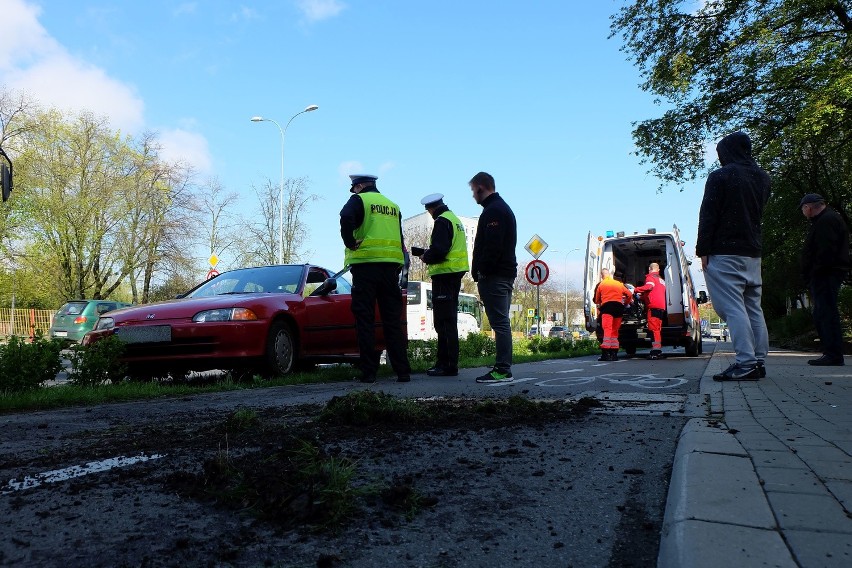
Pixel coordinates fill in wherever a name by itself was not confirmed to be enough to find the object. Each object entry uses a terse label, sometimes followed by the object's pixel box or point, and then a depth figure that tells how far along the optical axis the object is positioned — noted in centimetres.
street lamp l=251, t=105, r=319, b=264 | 3250
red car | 739
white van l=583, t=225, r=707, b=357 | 1421
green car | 2344
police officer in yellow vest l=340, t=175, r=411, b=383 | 736
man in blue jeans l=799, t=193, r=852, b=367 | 841
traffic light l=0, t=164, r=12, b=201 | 1134
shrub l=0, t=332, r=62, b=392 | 625
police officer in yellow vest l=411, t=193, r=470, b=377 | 838
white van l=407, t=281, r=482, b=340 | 2977
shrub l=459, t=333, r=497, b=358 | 1385
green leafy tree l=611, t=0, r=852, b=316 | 1695
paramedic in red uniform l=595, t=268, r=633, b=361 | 1270
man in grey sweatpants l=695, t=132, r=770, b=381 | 625
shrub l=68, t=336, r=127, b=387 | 686
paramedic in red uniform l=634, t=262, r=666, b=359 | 1355
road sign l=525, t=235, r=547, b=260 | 1772
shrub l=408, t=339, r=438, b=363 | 1217
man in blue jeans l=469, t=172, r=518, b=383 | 744
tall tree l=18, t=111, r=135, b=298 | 3650
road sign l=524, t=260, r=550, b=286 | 1705
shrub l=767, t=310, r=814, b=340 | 2548
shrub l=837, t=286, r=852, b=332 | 1744
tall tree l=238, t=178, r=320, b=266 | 3416
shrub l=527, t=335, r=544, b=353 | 1723
